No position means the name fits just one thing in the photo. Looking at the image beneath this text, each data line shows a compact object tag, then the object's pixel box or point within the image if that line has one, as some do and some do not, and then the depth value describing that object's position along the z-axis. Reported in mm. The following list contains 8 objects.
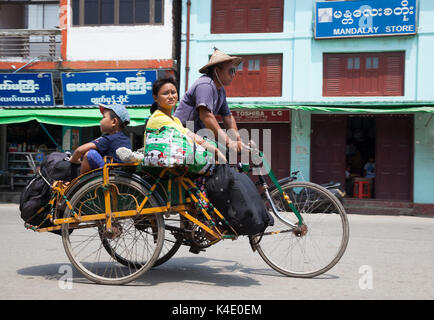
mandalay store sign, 13086
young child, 3830
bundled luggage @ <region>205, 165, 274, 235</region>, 3557
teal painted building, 13148
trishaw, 3680
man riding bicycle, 3789
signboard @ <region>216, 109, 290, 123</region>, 13984
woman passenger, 3600
